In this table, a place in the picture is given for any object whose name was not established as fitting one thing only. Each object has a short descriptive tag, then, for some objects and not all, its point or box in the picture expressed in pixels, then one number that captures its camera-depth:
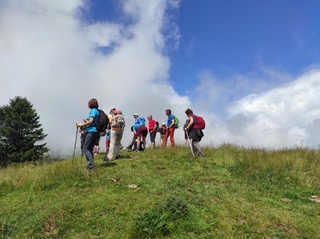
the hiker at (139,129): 11.17
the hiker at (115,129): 8.84
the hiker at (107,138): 11.62
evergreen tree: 28.76
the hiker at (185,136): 11.09
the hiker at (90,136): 7.08
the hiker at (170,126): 11.63
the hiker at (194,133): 9.07
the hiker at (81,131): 10.47
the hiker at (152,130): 12.48
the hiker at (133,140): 12.20
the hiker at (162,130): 12.75
